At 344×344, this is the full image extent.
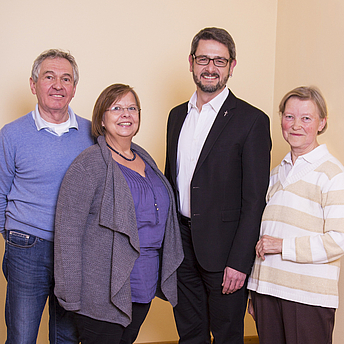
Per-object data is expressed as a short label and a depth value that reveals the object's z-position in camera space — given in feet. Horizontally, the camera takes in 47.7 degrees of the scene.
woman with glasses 5.38
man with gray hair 6.23
